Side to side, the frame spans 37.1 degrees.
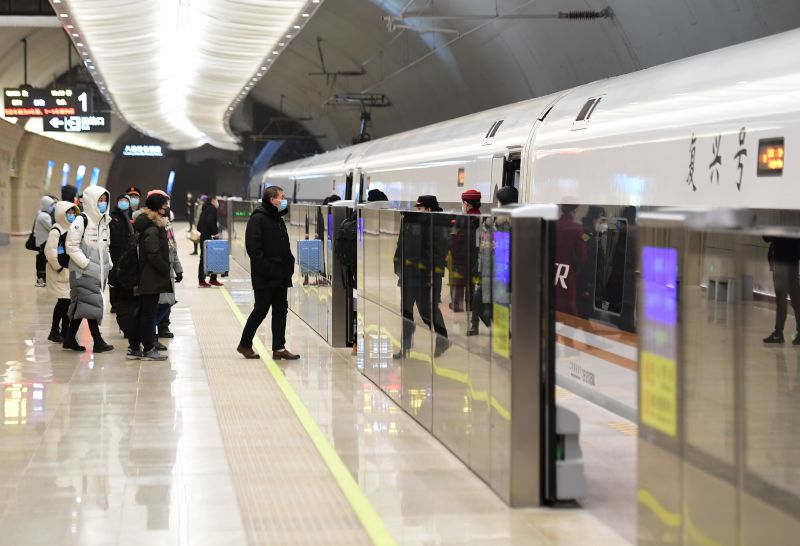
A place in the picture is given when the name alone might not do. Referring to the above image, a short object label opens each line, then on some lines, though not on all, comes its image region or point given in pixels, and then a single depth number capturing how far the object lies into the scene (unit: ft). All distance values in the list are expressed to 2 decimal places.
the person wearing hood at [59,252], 41.63
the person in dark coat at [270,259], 38.96
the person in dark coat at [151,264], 39.11
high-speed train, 25.79
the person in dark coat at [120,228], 48.24
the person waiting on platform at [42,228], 69.92
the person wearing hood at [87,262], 40.55
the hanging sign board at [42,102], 95.86
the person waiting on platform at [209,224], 79.66
